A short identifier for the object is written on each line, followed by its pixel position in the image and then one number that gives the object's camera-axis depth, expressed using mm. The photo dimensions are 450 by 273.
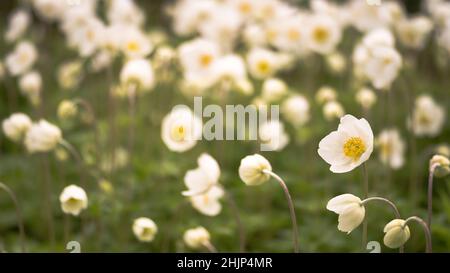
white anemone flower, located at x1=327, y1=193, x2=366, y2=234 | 1833
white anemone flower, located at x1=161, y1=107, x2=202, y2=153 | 2799
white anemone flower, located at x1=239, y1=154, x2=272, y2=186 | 2022
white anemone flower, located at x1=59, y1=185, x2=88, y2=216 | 2305
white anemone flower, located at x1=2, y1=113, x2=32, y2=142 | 2748
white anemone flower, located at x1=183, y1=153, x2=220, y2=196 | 2314
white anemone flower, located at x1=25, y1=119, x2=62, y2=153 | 2611
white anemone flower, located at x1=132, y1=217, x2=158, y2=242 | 2383
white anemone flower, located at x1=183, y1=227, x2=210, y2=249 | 2332
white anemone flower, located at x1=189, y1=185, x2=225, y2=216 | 2586
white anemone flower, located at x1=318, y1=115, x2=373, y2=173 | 1964
